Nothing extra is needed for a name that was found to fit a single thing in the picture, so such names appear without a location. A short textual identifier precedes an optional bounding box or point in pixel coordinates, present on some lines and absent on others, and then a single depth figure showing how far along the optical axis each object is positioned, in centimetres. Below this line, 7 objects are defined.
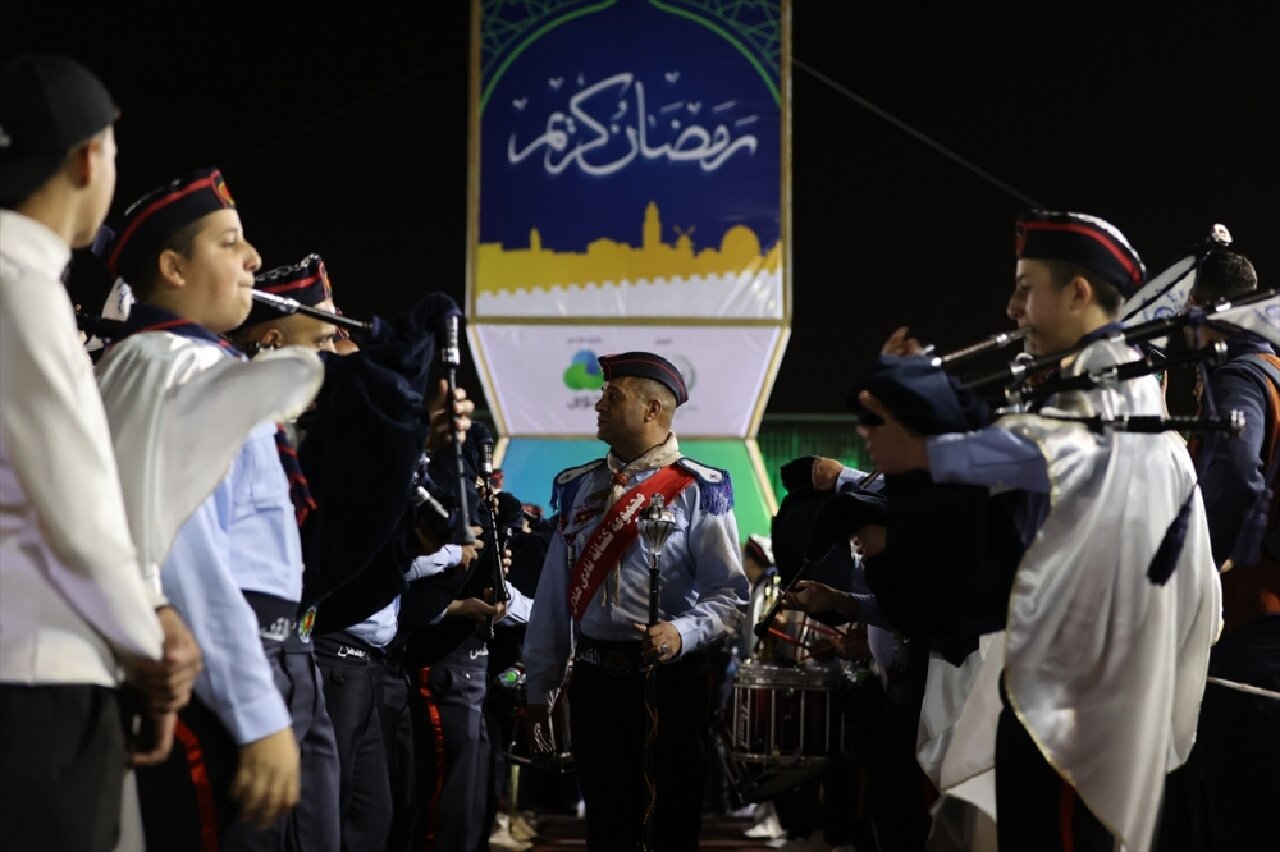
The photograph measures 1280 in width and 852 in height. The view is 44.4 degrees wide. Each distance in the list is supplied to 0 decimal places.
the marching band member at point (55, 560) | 212
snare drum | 655
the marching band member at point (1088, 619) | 323
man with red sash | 522
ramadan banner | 1203
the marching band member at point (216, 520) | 252
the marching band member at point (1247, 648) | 400
